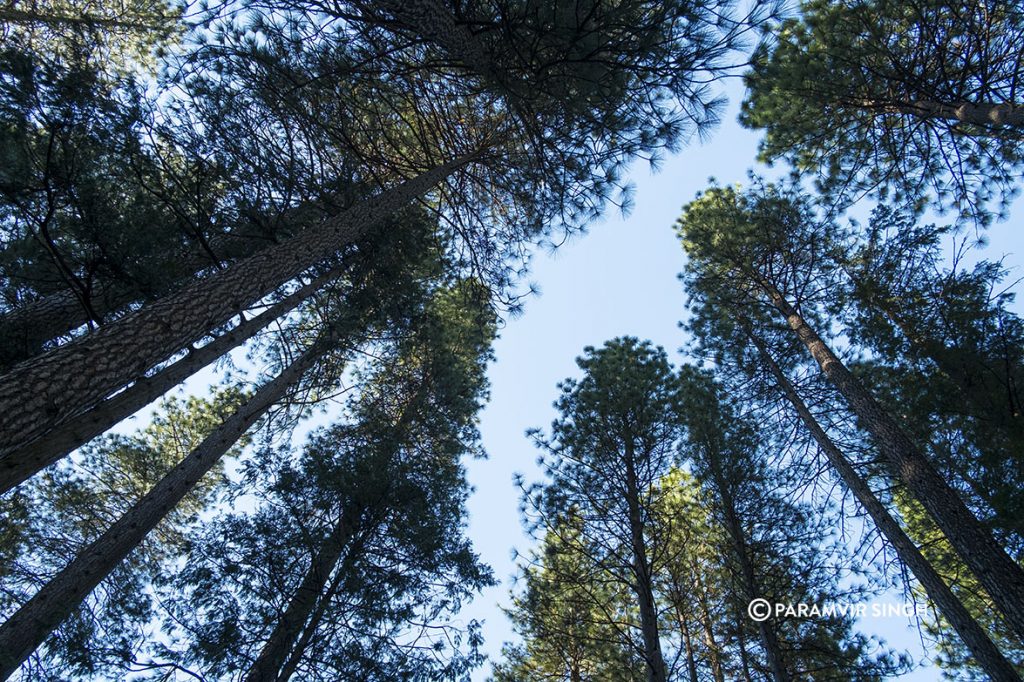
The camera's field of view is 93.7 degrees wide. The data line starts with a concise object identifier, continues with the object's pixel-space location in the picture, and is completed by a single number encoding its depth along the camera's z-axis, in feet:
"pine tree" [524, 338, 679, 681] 23.59
